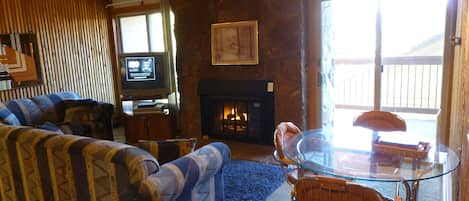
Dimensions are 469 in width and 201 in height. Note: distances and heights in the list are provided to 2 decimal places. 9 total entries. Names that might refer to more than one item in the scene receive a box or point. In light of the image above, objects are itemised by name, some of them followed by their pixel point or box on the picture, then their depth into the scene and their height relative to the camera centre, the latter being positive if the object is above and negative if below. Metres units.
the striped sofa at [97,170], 1.71 -0.59
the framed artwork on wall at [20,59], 4.68 +0.16
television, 5.18 -0.13
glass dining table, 2.08 -0.71
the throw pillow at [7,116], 3.72 -0.51
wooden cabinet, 5.09 -0.91
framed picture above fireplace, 4.58 +0.26
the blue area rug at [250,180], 3.16 -1.22
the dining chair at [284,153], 2.52 -0.70
